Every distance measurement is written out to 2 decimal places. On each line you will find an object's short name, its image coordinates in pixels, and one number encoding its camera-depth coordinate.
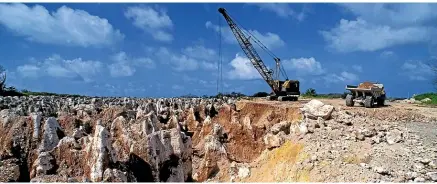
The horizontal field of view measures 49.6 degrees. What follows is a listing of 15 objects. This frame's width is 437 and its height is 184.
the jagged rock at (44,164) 11.60
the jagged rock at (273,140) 19.44
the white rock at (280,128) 20.36
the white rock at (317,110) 19.89
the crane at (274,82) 43.22
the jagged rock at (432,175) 12.85
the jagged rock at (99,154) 11.09
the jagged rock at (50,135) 13.42
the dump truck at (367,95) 28.40
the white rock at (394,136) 16.31
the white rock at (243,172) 17.97
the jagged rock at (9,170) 12.11
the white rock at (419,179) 12.88
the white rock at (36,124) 13.99
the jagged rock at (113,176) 10.83
